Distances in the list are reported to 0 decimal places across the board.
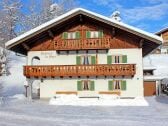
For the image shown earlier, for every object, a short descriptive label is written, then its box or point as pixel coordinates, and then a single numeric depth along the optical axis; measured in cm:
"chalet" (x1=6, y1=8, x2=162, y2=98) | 1290
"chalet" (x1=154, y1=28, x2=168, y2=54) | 2713
